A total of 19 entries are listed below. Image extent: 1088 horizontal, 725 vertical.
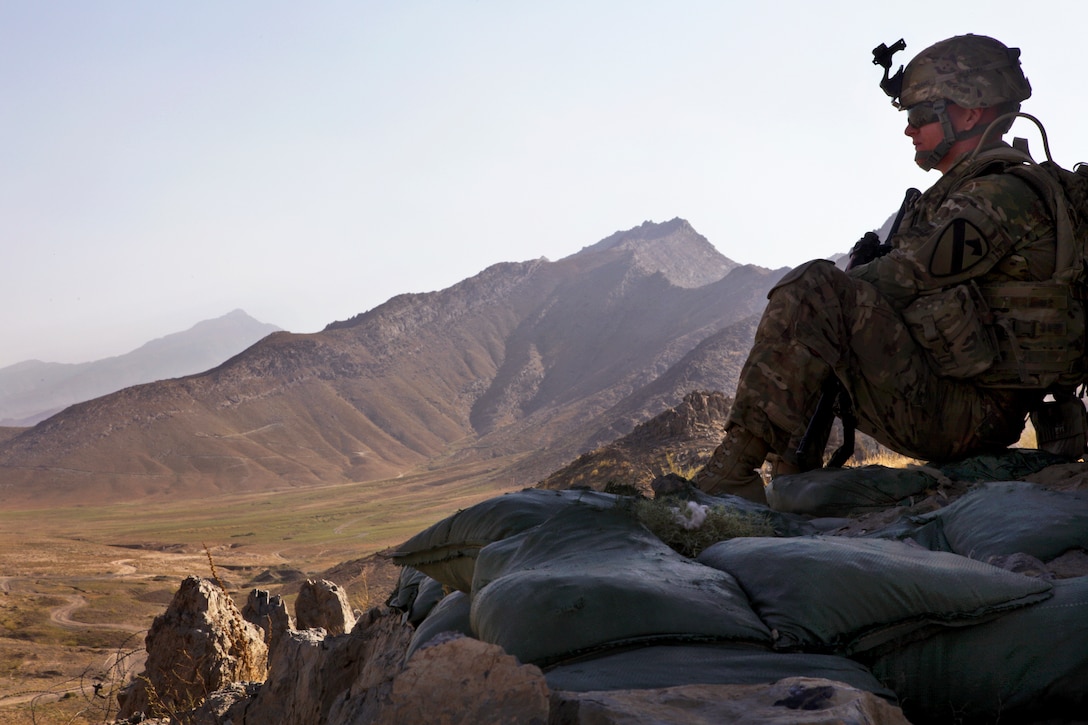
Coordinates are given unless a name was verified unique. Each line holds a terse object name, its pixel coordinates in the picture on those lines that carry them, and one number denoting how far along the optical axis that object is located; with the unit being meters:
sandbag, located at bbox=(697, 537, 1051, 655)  1.82
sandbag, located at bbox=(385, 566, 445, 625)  2.85
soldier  3.97
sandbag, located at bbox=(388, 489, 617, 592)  2.42
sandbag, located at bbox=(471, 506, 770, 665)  1.65
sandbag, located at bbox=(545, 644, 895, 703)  1.51
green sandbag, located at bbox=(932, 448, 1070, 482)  3.91
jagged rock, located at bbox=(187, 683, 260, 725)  3.07
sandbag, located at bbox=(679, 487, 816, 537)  3.02
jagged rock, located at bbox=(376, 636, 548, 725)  1.27
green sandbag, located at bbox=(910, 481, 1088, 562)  2.41
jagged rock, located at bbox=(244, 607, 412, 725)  2.40
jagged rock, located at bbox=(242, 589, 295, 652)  6.97
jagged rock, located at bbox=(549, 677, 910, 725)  1.21
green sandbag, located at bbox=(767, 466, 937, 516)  3.84
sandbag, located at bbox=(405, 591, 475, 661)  2.19
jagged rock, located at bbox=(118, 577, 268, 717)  5.31
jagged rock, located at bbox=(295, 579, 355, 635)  7.40
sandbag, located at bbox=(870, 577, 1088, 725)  1.75
